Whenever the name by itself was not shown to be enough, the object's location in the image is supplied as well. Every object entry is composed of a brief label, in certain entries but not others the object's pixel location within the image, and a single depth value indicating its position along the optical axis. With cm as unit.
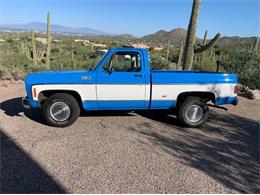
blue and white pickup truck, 460
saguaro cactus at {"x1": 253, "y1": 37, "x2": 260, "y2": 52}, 1156
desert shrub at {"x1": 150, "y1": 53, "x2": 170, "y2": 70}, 1110
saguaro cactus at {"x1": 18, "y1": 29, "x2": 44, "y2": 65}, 1253
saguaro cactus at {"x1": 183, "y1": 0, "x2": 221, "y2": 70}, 802
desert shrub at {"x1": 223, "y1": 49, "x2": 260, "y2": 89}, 900
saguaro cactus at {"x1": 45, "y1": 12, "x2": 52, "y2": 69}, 1175
